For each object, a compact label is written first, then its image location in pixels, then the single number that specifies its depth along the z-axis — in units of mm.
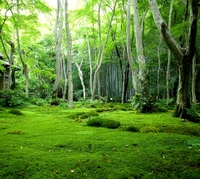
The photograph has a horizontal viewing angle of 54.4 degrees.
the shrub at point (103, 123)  5305
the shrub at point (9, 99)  10914
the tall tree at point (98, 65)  15305
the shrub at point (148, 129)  4732
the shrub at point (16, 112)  8070
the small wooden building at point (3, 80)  19828
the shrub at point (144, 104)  8359
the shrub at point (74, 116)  7426
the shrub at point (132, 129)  4898
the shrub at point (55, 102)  13992
